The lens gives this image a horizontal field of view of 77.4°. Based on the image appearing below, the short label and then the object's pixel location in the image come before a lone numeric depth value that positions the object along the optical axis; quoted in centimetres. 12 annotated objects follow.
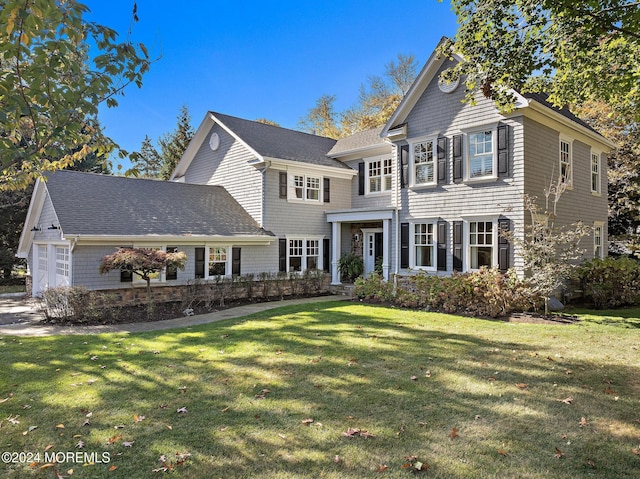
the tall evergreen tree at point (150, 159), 4141
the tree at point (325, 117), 3381
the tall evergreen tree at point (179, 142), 3253
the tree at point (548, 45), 727
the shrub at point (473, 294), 1071
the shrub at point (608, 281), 1257
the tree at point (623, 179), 1903
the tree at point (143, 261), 1119
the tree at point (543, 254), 1016
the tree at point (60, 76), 306
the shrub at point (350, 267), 1750
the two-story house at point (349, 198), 1255
